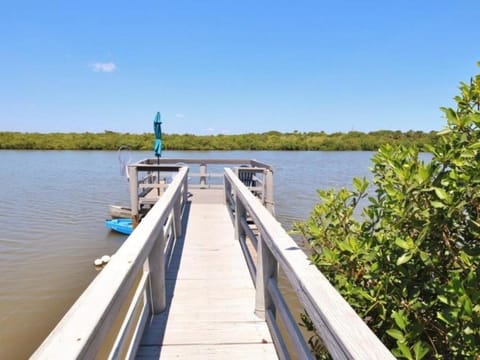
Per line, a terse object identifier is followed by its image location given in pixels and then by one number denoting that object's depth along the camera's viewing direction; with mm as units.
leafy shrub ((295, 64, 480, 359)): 976
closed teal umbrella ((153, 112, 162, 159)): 8133
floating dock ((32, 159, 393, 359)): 927
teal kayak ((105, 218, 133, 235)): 8570
